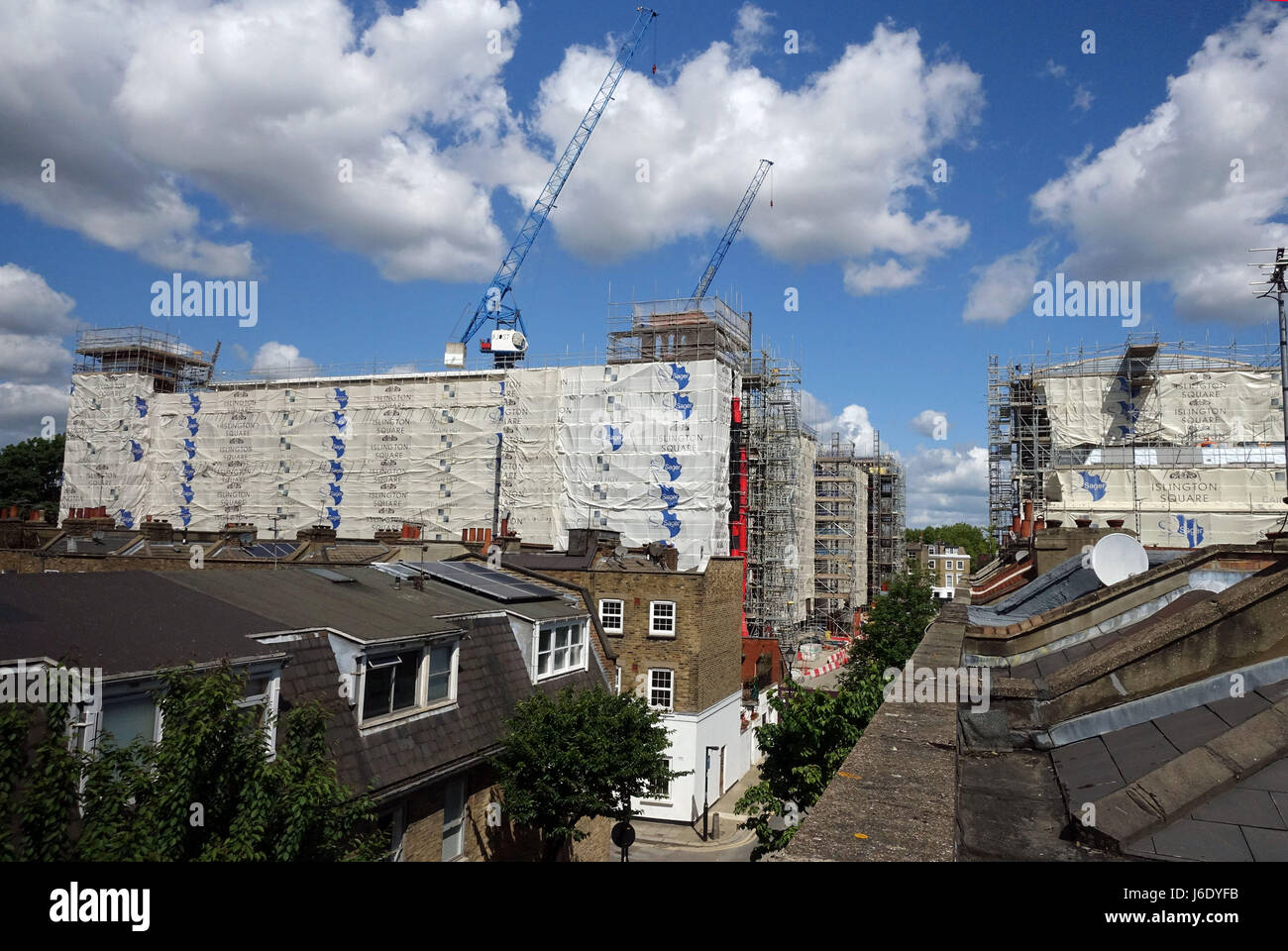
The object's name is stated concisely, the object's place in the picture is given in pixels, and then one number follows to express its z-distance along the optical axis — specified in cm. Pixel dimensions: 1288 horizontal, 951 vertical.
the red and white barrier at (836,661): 5465
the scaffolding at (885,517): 8275
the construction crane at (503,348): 5912
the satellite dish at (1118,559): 1225
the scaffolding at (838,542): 6931
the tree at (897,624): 3058
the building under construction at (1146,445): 3697
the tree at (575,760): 1382
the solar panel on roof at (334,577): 1488
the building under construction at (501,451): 4428
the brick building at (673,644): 2620
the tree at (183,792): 528
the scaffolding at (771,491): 5028
